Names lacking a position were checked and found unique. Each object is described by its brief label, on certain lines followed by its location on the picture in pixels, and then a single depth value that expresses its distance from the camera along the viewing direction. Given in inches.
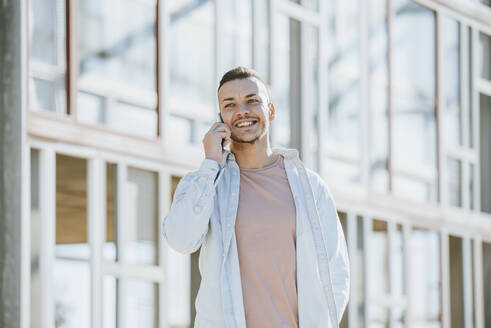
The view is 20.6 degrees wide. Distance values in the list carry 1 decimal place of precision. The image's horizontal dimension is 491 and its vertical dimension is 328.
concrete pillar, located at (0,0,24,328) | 328.9
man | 180.8
